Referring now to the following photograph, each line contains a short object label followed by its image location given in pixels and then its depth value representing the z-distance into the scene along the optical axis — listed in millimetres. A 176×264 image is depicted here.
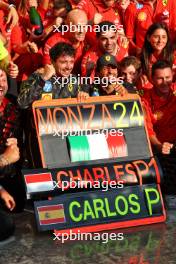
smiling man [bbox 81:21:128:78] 6707
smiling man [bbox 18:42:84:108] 5309
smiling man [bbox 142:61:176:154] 5852
